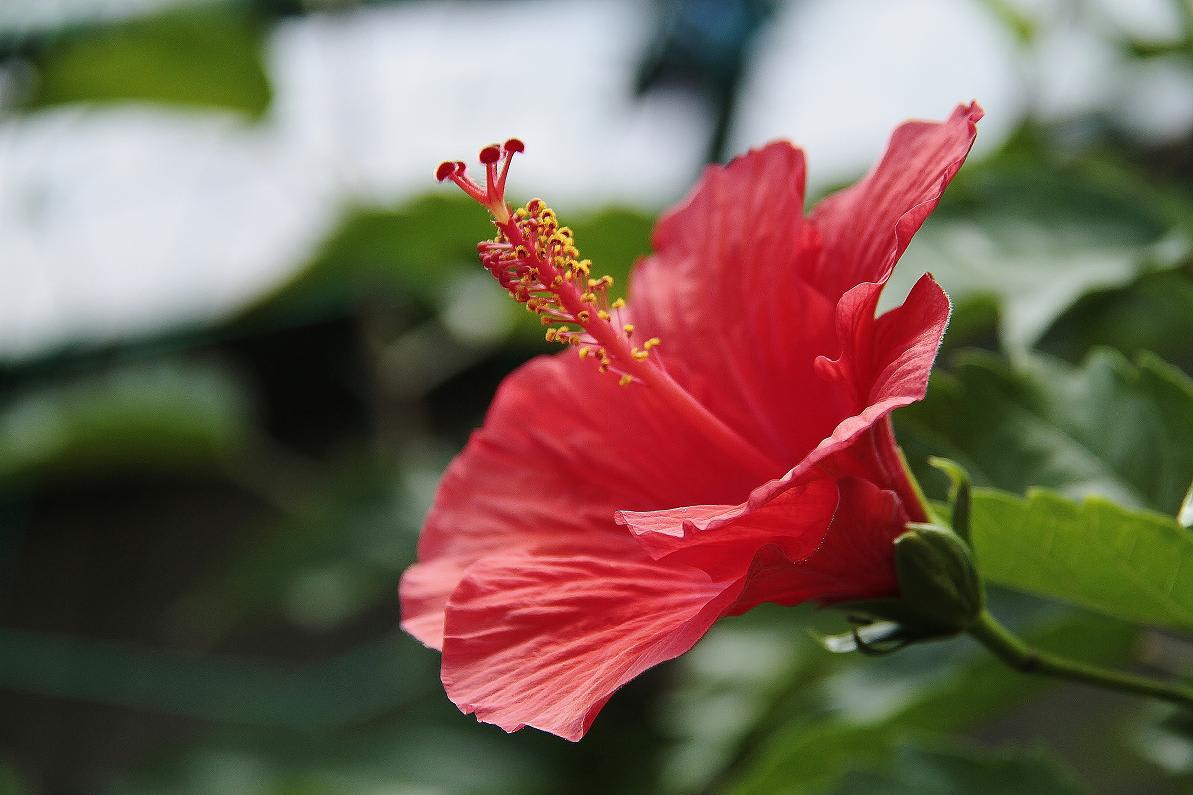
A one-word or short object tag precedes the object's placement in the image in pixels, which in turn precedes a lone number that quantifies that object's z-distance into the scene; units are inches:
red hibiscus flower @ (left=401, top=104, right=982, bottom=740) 14.8
